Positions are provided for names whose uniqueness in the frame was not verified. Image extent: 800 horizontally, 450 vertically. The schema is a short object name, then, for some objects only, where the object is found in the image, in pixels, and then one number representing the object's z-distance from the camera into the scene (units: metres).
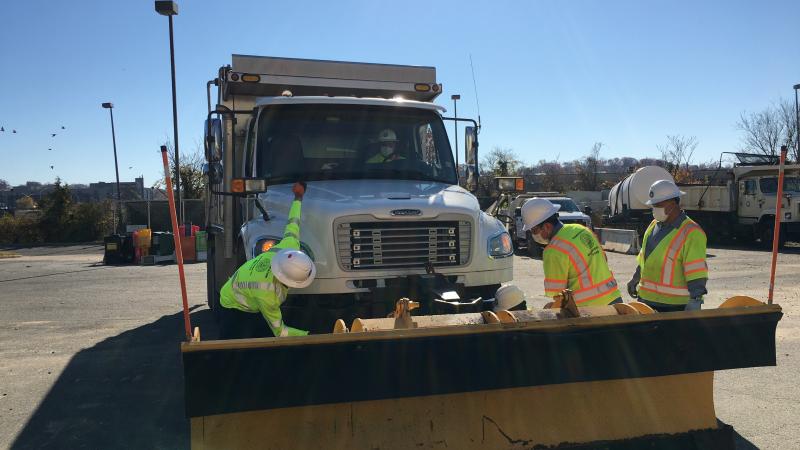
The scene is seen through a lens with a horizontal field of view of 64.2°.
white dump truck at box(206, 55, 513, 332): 4.66
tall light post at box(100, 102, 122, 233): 31.20
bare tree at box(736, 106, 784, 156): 45.51
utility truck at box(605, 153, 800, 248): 20.83
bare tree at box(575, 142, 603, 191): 50.81
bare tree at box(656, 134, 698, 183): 42.67
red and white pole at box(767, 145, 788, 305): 3.56
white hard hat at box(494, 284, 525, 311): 4.53
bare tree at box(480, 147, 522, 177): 55.91
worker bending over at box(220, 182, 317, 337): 3.86
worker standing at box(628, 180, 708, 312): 4.39
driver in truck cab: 5.93
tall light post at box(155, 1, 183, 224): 16.75
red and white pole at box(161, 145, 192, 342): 3.11
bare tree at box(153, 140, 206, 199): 35.38
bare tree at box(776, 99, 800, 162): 43.03
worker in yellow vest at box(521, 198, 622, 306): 4.20
